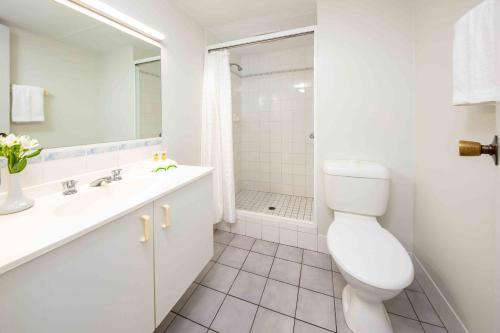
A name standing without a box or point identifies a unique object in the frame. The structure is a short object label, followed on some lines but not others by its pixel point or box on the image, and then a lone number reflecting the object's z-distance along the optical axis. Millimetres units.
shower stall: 2592
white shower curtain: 1962
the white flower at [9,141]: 738
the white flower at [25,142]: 774
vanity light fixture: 1065
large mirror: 858
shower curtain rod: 1684
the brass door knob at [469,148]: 756
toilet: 925
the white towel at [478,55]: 700
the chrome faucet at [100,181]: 1032
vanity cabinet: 515
